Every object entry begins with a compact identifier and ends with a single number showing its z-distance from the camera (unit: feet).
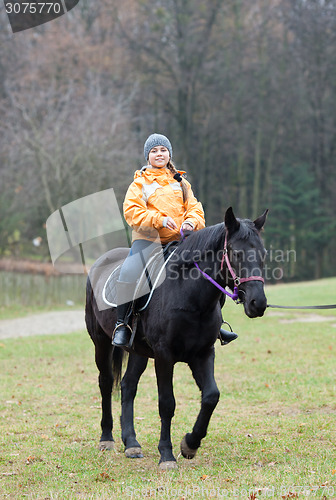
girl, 36.04
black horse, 31.35
